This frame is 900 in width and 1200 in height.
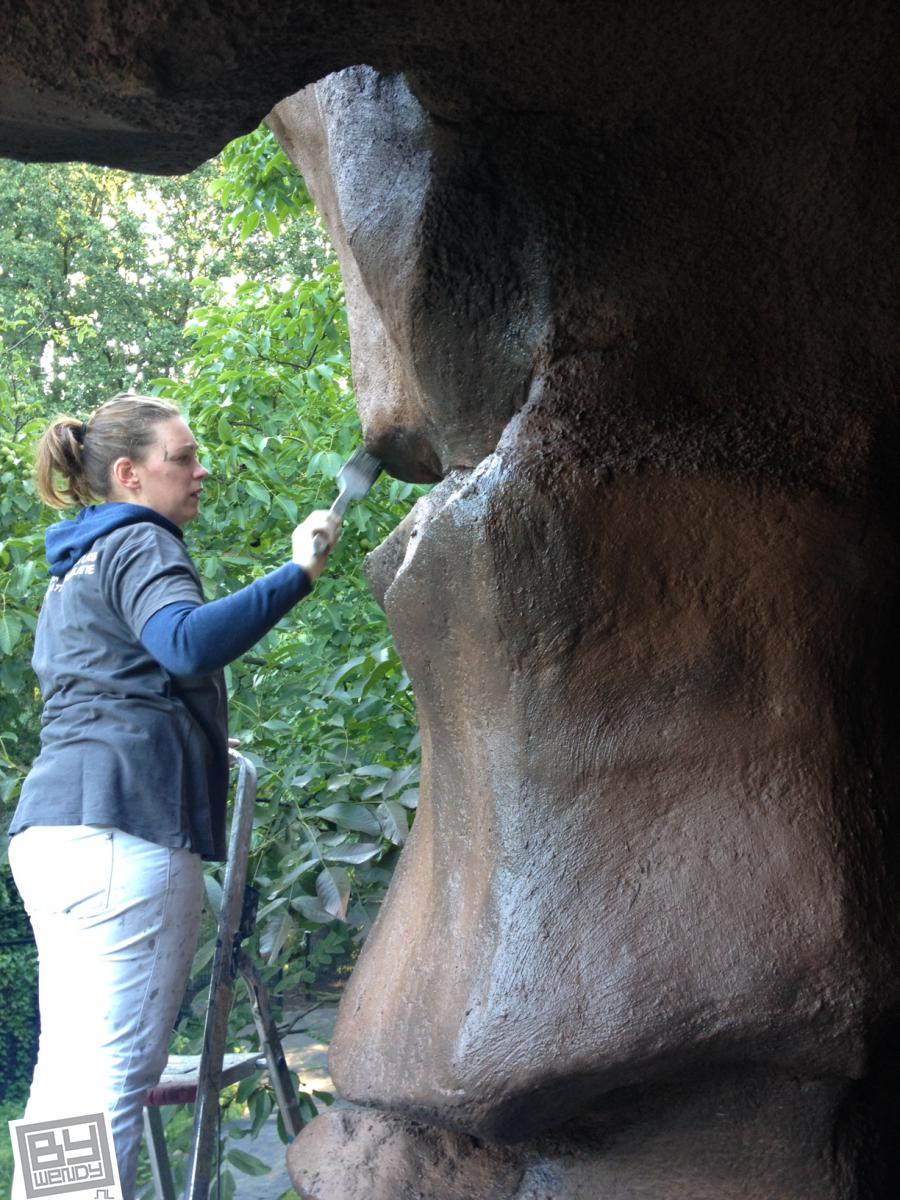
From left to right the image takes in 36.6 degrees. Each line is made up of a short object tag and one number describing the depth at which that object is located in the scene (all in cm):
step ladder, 201
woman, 180
